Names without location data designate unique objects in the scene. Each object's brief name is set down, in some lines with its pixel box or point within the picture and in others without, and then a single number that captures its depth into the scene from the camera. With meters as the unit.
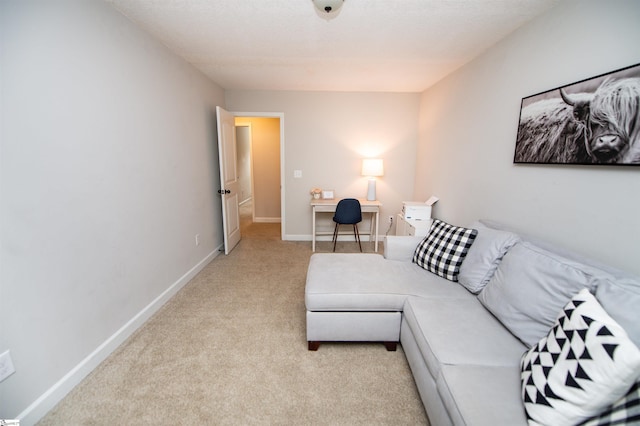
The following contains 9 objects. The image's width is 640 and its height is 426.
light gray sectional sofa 0.83
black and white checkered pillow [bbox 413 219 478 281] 1.84
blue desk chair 3.47
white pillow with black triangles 0.74
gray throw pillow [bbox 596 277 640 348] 0.85
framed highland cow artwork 1.20
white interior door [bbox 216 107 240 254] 3.19
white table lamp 3.72
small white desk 3.62
